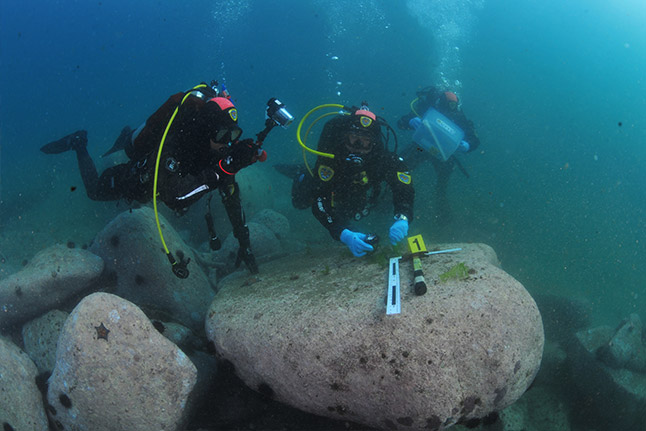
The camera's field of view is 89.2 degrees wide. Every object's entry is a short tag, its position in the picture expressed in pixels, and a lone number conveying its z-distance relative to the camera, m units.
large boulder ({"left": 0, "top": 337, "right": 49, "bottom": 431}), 3.08
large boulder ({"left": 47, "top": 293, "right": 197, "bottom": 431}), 2.90
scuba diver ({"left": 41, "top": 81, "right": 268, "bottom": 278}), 3.78
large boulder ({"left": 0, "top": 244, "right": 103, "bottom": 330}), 4.54
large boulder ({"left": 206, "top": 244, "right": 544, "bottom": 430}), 2.70
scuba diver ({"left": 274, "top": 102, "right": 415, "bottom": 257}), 5.12
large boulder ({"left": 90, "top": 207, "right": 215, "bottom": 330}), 4.93
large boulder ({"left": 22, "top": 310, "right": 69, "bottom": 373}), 4.32
